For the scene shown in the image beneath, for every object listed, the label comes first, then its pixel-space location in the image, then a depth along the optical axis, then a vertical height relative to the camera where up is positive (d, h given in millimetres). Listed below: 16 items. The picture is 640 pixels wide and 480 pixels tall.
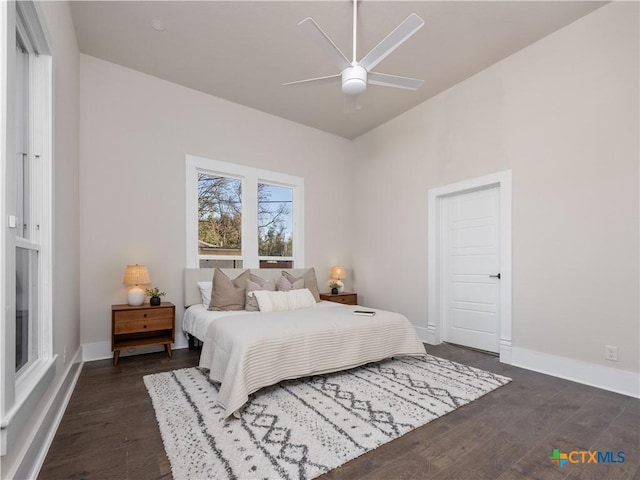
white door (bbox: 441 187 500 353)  3859 -379
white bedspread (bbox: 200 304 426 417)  2375 -891
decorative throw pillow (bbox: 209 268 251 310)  3697 -621
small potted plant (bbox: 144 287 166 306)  3640 -624
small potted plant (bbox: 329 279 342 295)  5152 -737
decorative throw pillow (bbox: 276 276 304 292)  4130 -578
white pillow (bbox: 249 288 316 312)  3613 -690
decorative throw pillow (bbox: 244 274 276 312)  3684 -578
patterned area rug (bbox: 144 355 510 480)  1736 -1189
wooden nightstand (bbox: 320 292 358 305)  4938 -890
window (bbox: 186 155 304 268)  4301 +319
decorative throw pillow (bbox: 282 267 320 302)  4406 -567
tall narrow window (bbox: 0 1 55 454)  1280 +134
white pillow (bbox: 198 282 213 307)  3938 -624
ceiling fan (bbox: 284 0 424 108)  2207 +1342
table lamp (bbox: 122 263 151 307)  3531 -441
